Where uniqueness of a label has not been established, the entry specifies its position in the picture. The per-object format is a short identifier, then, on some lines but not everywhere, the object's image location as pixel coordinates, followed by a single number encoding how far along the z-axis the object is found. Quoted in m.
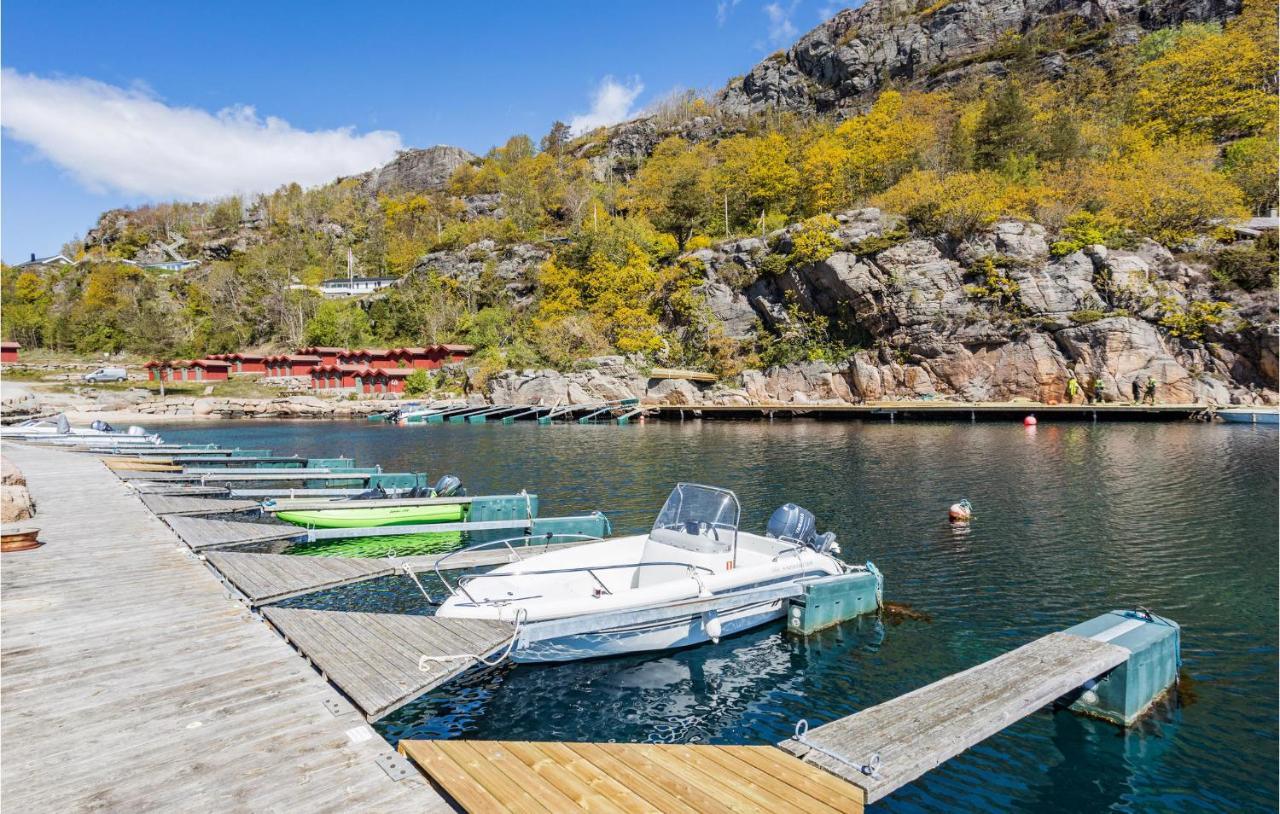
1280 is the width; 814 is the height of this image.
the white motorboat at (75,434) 37.75
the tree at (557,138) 152.12
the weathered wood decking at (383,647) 7.36
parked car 85.56
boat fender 10.77
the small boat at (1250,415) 42.47
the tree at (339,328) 96.94
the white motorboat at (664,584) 10.02
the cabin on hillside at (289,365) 89.56
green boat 19.58
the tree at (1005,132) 69.12
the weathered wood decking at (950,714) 6.07
